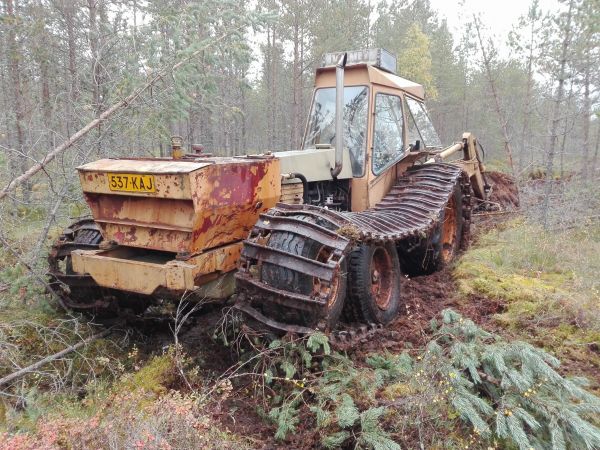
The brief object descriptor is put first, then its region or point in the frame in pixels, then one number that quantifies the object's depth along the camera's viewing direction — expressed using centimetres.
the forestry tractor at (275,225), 340
